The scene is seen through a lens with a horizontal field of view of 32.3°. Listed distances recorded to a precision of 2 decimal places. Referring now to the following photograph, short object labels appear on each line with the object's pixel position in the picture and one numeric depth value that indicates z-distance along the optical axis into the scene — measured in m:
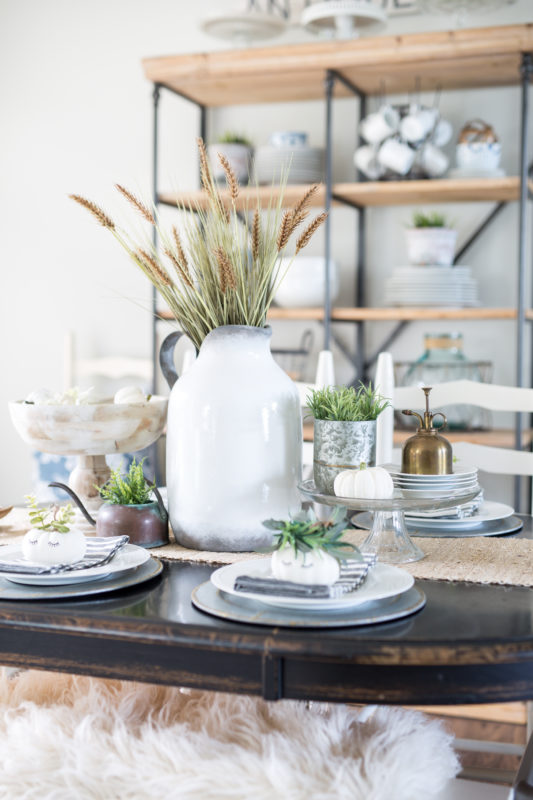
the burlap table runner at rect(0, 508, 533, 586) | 1.10
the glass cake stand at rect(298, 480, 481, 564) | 1.15
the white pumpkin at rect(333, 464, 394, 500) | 1.12
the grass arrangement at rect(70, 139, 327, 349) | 1.24
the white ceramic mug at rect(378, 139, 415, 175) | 2.80
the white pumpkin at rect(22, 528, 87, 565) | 1.04
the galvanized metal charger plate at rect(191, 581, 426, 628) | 0.89
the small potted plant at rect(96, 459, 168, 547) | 1.23
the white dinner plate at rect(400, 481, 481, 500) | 1.17
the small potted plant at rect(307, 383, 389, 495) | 1.25
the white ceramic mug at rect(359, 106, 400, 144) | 2.83
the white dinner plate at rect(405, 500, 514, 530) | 1.39
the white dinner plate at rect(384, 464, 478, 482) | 1.22
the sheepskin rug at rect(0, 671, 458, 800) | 0.95
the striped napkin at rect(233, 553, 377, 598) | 0.92
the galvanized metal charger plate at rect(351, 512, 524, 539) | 1.35
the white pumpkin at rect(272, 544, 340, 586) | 0.93
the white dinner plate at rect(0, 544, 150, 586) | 1.02
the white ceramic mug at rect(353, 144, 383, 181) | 2.87
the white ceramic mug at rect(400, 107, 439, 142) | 2.80
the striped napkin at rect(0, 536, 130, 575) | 1.02
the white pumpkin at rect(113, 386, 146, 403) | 1.42
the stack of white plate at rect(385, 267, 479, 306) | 2.80
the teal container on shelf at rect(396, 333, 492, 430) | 2.82
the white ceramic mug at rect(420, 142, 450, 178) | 2.83
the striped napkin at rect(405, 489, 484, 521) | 1.42
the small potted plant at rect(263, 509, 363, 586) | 0.93
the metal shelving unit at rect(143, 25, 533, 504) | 2.65
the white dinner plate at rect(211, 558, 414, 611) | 0.91
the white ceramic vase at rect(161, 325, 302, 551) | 1.21
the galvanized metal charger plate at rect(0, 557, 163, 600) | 0.99
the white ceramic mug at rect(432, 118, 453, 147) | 2.87
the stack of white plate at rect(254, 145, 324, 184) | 2.95
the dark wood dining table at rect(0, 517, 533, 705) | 0.84
